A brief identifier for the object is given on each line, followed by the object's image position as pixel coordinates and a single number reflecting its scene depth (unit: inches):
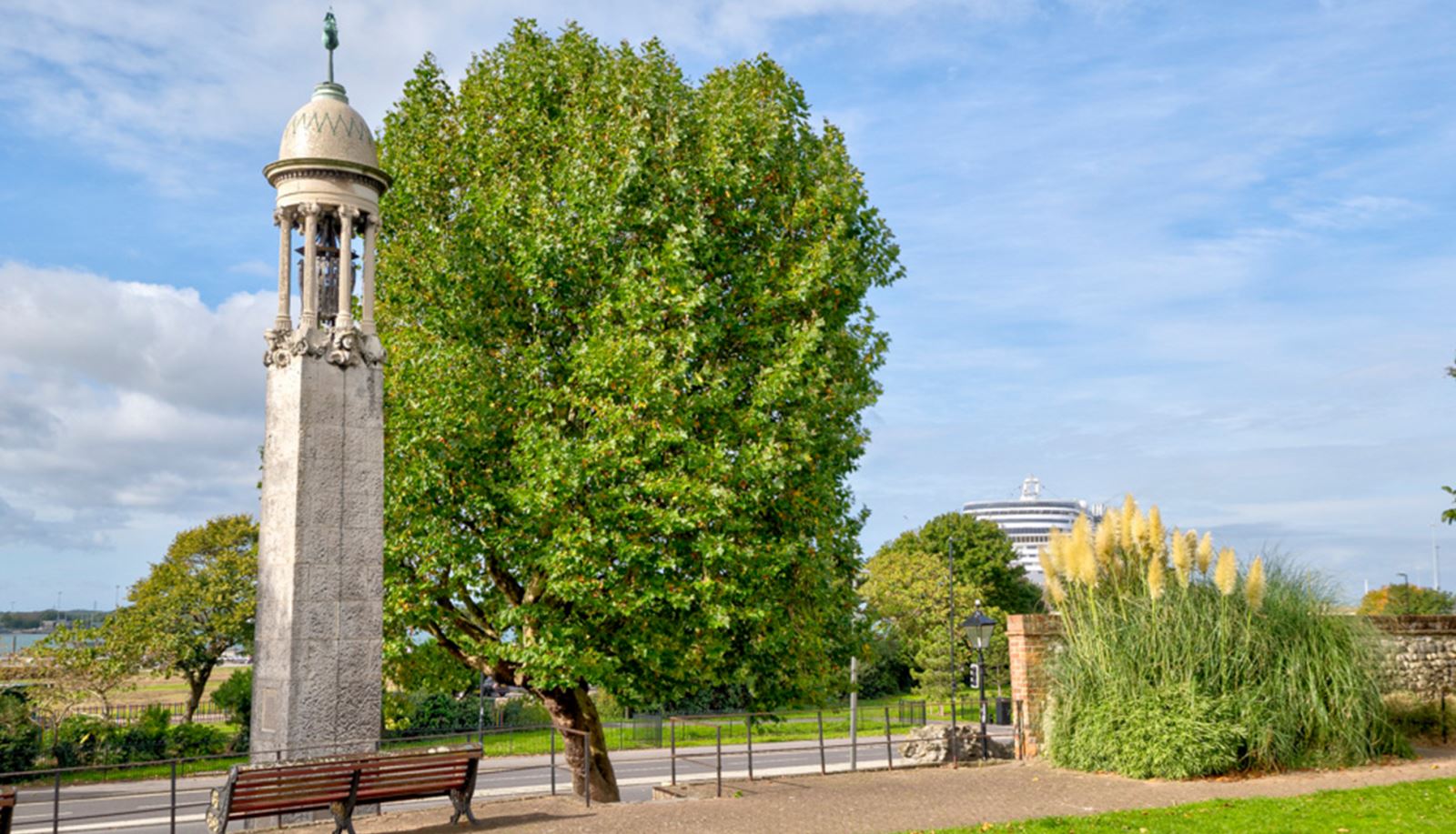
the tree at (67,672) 1136.2
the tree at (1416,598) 2158.5
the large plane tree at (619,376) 580.4
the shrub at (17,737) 1026.1
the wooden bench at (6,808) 401.4
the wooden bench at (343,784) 423.2
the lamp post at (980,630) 816.9
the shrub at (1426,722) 715.4
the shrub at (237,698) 1358.3
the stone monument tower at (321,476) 484.7
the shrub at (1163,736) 580.7
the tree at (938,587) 1802.4
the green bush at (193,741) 1160.2
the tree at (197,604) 1395.2
